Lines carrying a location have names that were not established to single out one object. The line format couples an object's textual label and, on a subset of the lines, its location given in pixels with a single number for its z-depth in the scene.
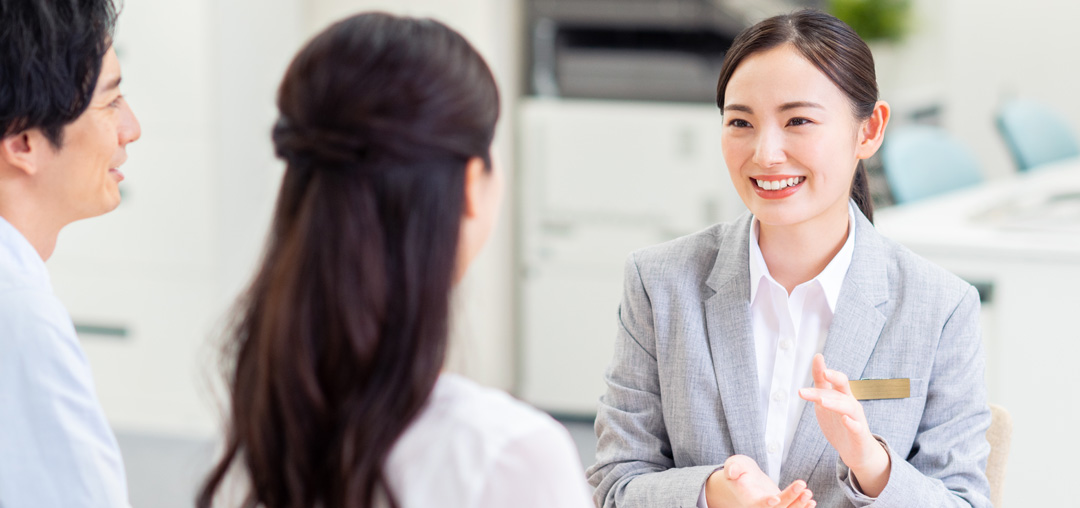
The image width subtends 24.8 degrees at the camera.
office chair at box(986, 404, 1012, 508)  2.69
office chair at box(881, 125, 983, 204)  4.72
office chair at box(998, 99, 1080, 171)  5.94
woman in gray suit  2.59
